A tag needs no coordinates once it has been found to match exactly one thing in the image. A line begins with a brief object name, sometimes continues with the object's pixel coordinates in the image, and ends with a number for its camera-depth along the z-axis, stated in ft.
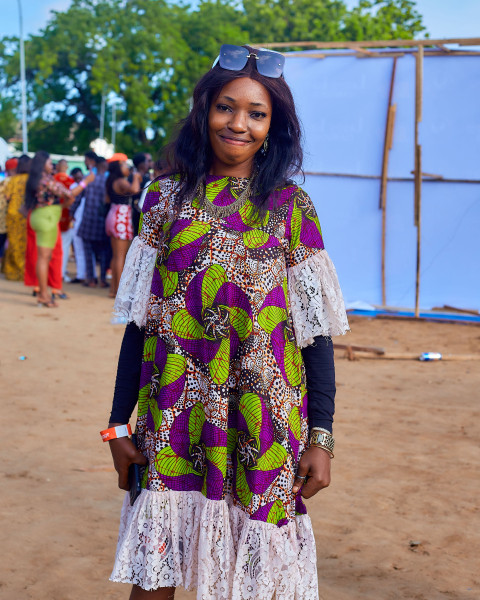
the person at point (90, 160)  37.47
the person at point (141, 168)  32.04
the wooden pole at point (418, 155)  27.14
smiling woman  6.20
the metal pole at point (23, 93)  89.62
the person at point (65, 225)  34.01
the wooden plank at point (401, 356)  23.71
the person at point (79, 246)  38.66
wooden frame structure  27.61
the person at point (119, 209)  31.63
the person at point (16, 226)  37.63
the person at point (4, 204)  40.68
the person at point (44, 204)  29.27
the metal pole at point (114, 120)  120.88
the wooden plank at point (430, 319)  30.32
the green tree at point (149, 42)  114.83
